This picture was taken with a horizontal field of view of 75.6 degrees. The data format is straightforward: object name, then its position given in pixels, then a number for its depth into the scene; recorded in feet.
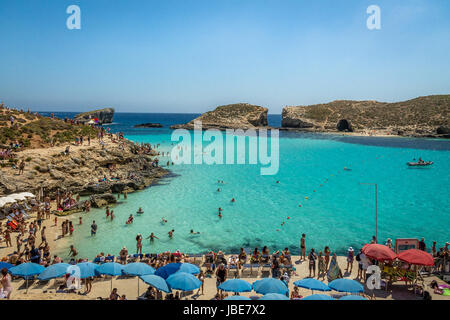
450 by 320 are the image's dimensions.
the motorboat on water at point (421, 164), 144.46
